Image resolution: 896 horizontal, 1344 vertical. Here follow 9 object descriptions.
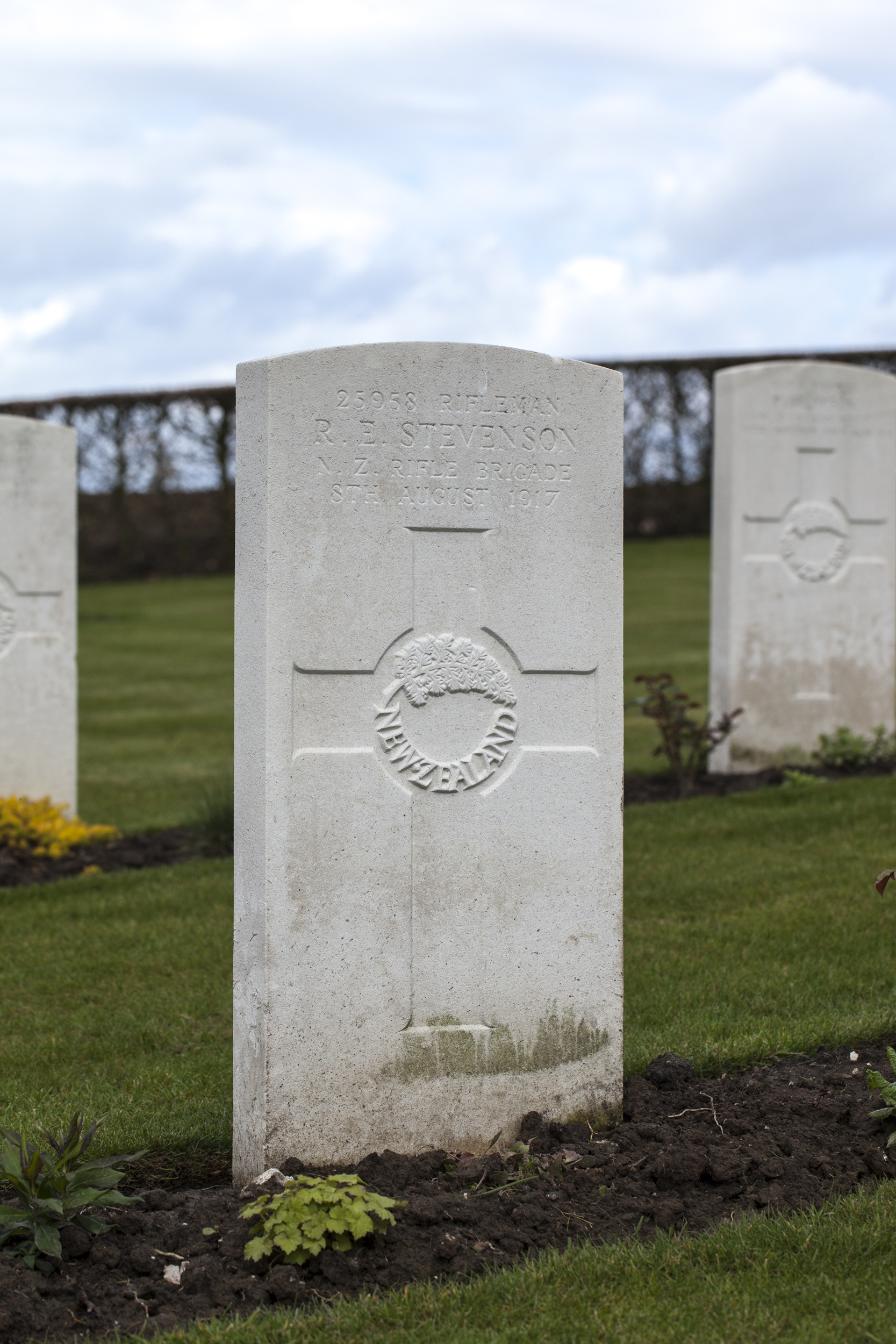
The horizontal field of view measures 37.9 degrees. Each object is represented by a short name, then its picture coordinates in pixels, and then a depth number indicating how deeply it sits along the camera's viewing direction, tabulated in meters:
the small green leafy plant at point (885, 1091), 3.07
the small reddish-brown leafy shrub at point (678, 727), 7.61
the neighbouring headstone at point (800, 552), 7.87
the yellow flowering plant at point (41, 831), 6.57
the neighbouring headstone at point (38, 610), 6.70
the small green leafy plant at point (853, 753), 7.95
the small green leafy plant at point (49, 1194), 2.64
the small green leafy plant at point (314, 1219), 2.59
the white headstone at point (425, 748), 3.06
